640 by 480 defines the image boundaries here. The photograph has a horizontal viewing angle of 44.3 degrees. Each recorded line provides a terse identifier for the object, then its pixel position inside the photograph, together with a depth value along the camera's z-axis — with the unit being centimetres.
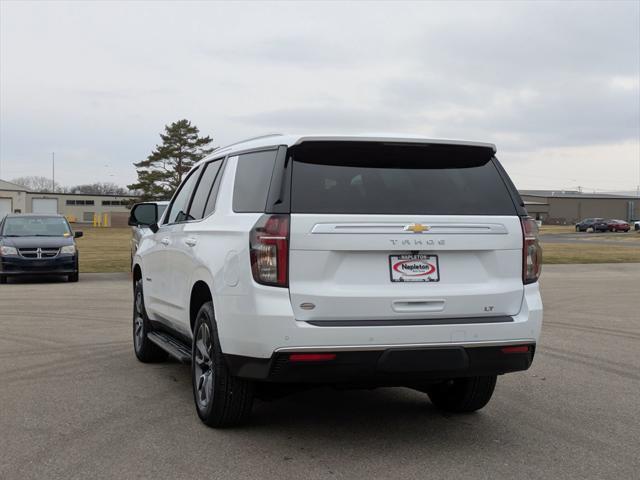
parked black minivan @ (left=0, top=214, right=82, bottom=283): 1772
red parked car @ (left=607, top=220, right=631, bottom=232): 8511
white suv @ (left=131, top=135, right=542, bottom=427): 464
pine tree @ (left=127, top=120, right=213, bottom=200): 8006
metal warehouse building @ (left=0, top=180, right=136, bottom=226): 10081
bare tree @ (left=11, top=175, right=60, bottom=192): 17568
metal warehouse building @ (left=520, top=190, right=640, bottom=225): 13000
